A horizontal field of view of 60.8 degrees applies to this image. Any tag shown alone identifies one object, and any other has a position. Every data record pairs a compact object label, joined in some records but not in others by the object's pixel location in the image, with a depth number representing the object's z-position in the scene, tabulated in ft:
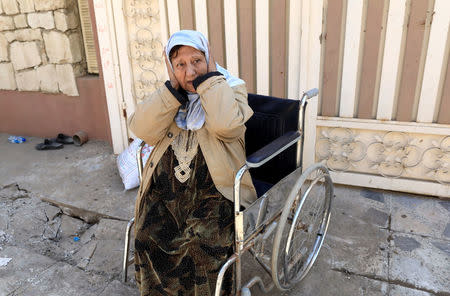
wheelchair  5.63
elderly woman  5.90
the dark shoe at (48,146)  14.20
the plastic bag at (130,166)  10.82
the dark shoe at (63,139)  14.58
